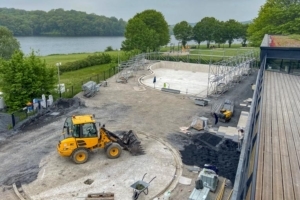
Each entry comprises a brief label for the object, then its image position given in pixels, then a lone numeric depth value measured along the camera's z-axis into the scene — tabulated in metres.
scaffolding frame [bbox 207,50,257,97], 29.78
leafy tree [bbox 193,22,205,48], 79.12
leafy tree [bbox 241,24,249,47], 79.75
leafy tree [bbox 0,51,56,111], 22.89
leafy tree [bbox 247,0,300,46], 41.75
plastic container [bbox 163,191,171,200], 11.34
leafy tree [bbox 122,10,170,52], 54.30
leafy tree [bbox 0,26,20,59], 47.84
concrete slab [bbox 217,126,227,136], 18.60
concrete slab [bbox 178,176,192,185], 12.79
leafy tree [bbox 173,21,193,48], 80.88
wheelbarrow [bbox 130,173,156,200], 11.45
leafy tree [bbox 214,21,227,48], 78.56
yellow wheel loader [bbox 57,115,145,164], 13.89
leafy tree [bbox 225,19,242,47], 78.75
